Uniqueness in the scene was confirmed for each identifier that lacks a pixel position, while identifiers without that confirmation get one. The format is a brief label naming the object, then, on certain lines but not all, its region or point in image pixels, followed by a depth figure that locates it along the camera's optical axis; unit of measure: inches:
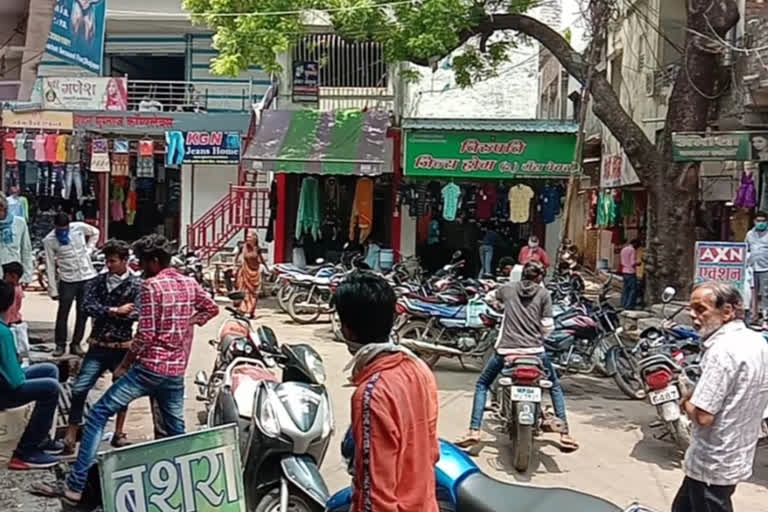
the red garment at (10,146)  759.1
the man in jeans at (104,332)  243.1
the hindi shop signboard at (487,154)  661.9
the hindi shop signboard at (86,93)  794.8
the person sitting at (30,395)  221.1
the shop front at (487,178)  663.1
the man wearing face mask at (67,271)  390.9
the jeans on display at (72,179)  784.3
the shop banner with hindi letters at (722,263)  347.6
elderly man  147.5
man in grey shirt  282.0
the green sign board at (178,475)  133.2
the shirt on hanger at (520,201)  676.7
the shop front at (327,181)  645.3
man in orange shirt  102.0
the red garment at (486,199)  689.0
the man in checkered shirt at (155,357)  208.5
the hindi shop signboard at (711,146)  442.3
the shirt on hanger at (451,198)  679.7
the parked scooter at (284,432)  179.3
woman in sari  571.2
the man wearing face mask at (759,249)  488.7
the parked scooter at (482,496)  121.9
